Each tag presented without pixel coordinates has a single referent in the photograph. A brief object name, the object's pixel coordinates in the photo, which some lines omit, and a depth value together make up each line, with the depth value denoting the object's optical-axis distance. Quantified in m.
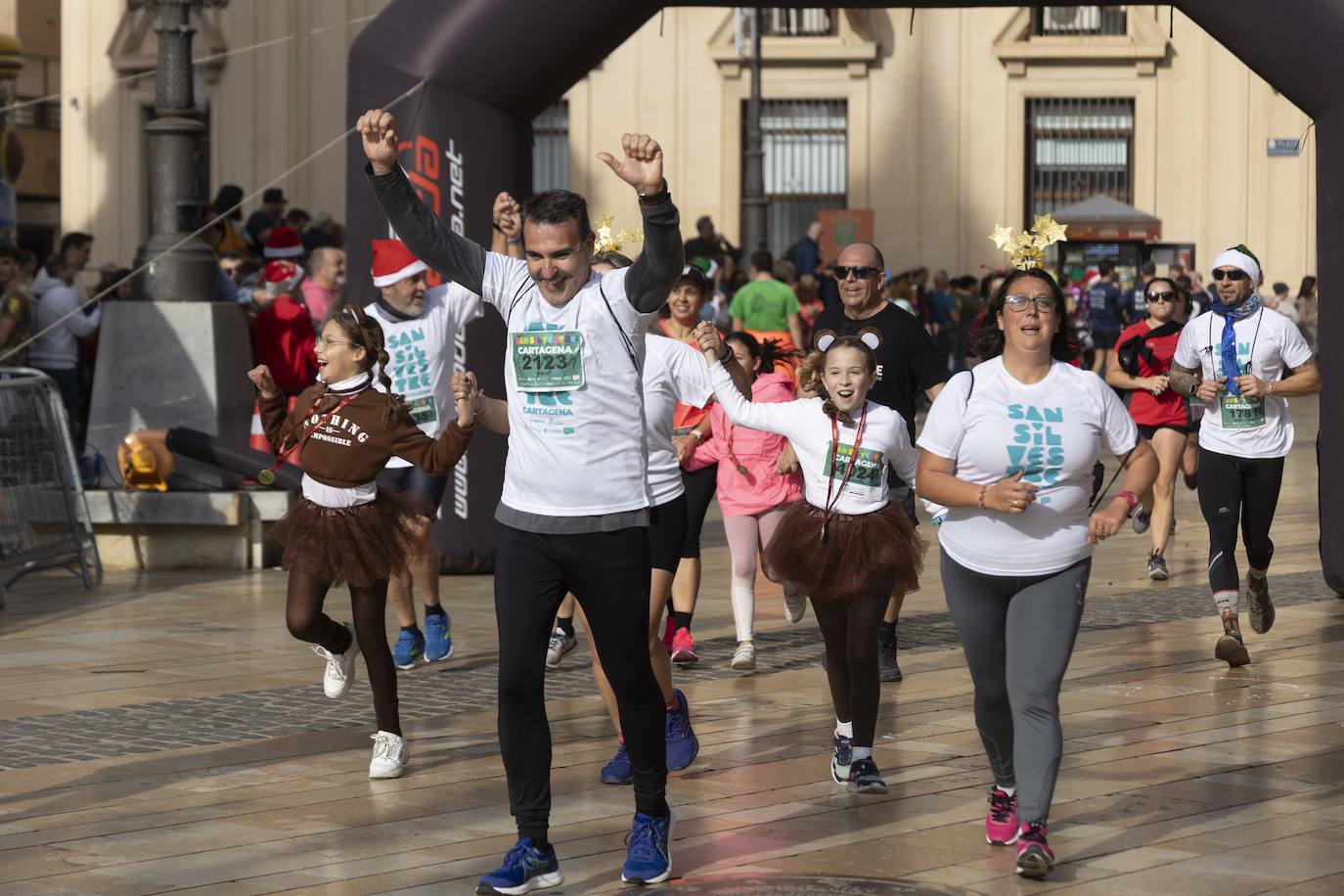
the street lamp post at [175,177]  14.02
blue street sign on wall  34.12
